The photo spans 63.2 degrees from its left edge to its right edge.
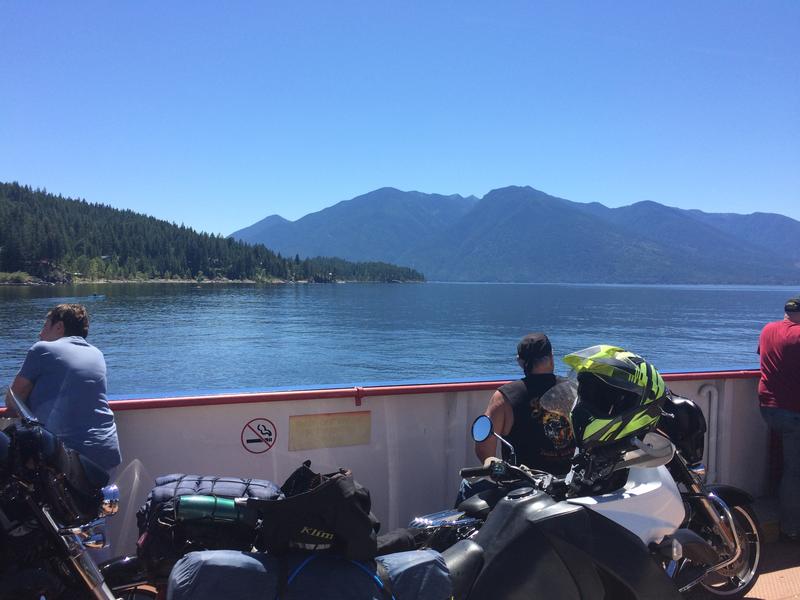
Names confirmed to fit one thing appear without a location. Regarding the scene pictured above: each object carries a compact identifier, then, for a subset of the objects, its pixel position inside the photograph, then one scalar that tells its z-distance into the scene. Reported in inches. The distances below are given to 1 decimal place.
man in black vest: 135.9
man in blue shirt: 123.4
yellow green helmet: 107.4
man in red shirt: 182.2
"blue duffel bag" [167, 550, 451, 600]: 80.4
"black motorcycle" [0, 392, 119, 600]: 87.6
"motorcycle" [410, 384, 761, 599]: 97.5
